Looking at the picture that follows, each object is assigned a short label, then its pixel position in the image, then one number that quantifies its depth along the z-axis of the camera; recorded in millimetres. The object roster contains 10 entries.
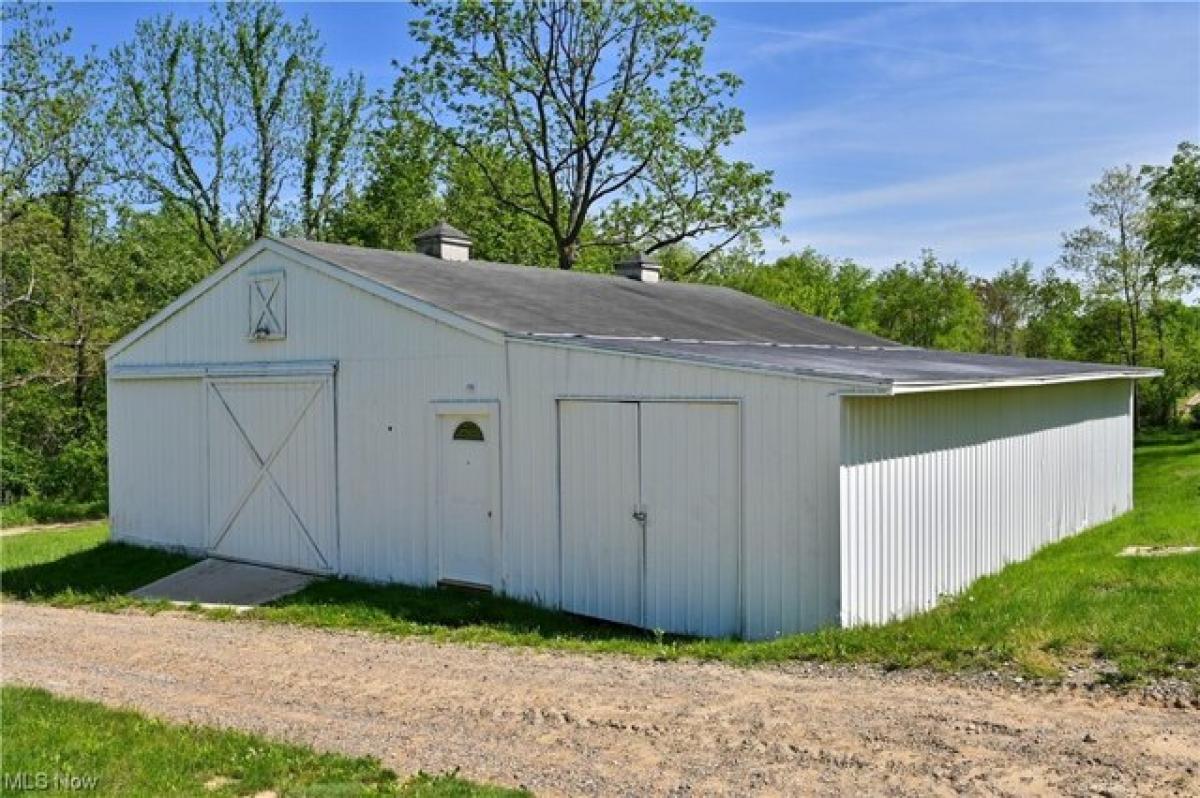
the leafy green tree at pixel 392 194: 33469
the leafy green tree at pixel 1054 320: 37688
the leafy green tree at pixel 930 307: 45656
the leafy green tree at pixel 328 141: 33938
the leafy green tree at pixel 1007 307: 55000
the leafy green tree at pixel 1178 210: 27453
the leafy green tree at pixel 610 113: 31422
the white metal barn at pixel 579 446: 9219
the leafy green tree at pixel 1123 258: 34375
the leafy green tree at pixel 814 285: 42094
